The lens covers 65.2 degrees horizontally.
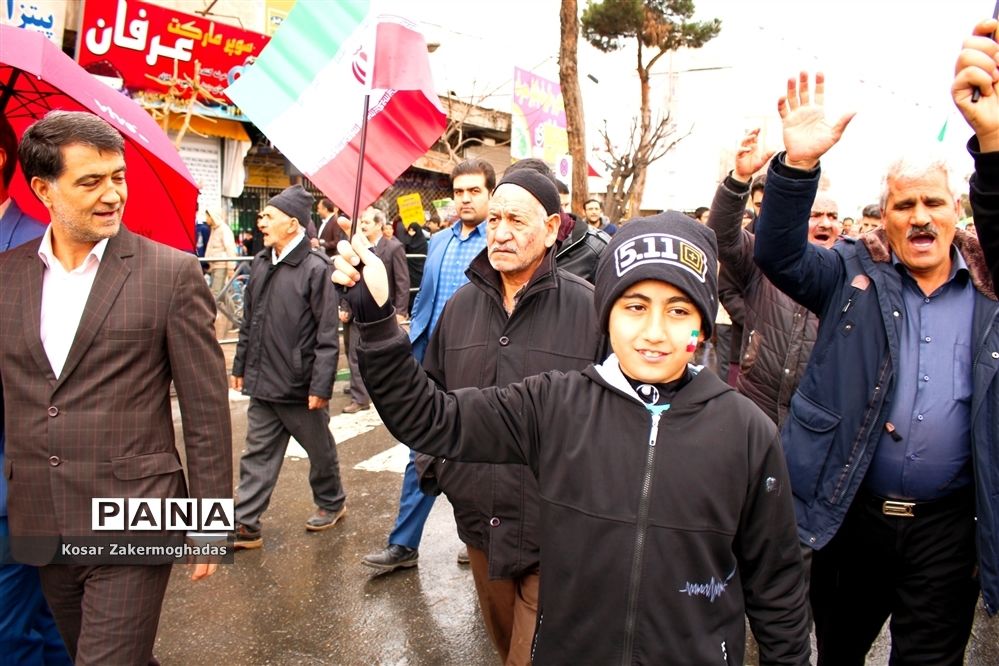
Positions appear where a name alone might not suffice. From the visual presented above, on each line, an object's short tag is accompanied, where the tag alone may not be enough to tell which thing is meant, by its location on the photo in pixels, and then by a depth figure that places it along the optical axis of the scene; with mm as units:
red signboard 12445
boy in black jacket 1827
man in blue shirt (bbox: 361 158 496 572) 4535
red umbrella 2623
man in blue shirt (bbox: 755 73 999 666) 2480
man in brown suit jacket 2432
